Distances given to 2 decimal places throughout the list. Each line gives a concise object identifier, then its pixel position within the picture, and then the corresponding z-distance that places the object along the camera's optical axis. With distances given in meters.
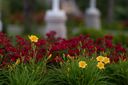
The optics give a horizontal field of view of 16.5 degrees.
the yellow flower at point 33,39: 5.98
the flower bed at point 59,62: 5.38
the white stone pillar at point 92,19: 22.12
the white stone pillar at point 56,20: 14.91
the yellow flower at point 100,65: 5.42
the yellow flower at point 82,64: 5.31
